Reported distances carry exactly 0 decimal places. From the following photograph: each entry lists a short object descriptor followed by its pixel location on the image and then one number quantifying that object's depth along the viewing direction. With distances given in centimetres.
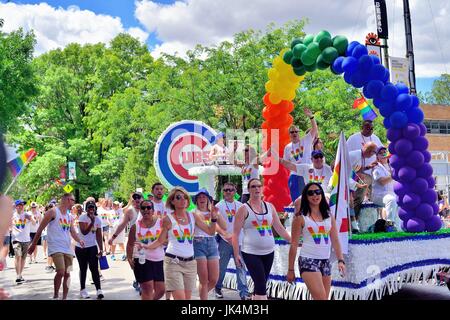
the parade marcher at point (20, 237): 1241
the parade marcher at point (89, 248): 971
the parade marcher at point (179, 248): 688
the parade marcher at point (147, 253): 739
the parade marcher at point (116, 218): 1748
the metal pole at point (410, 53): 1893
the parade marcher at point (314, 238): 640
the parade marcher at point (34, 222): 1573
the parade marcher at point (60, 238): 923
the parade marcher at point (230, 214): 895
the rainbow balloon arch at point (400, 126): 923
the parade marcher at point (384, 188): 992
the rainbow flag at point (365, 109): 1216
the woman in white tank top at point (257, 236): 717
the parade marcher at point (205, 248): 805
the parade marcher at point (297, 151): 1059
